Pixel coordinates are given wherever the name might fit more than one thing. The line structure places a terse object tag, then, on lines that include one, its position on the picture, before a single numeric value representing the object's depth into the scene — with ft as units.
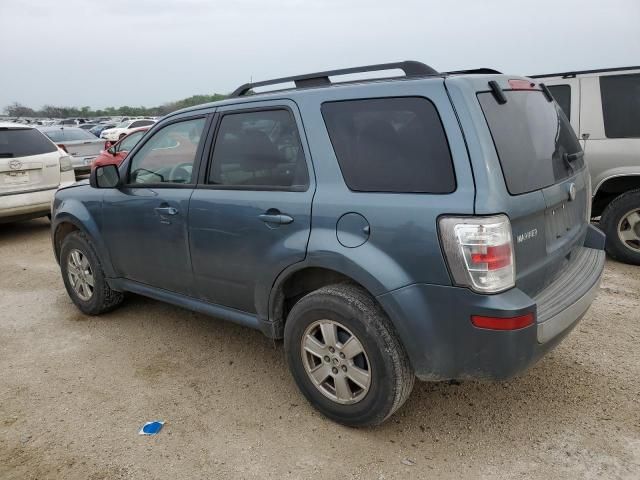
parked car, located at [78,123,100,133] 126.70
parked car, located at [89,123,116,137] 111.24
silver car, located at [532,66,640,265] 16.96
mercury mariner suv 7.45
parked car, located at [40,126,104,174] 39.93
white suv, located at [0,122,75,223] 22.88
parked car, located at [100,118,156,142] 64.34
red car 34.60
